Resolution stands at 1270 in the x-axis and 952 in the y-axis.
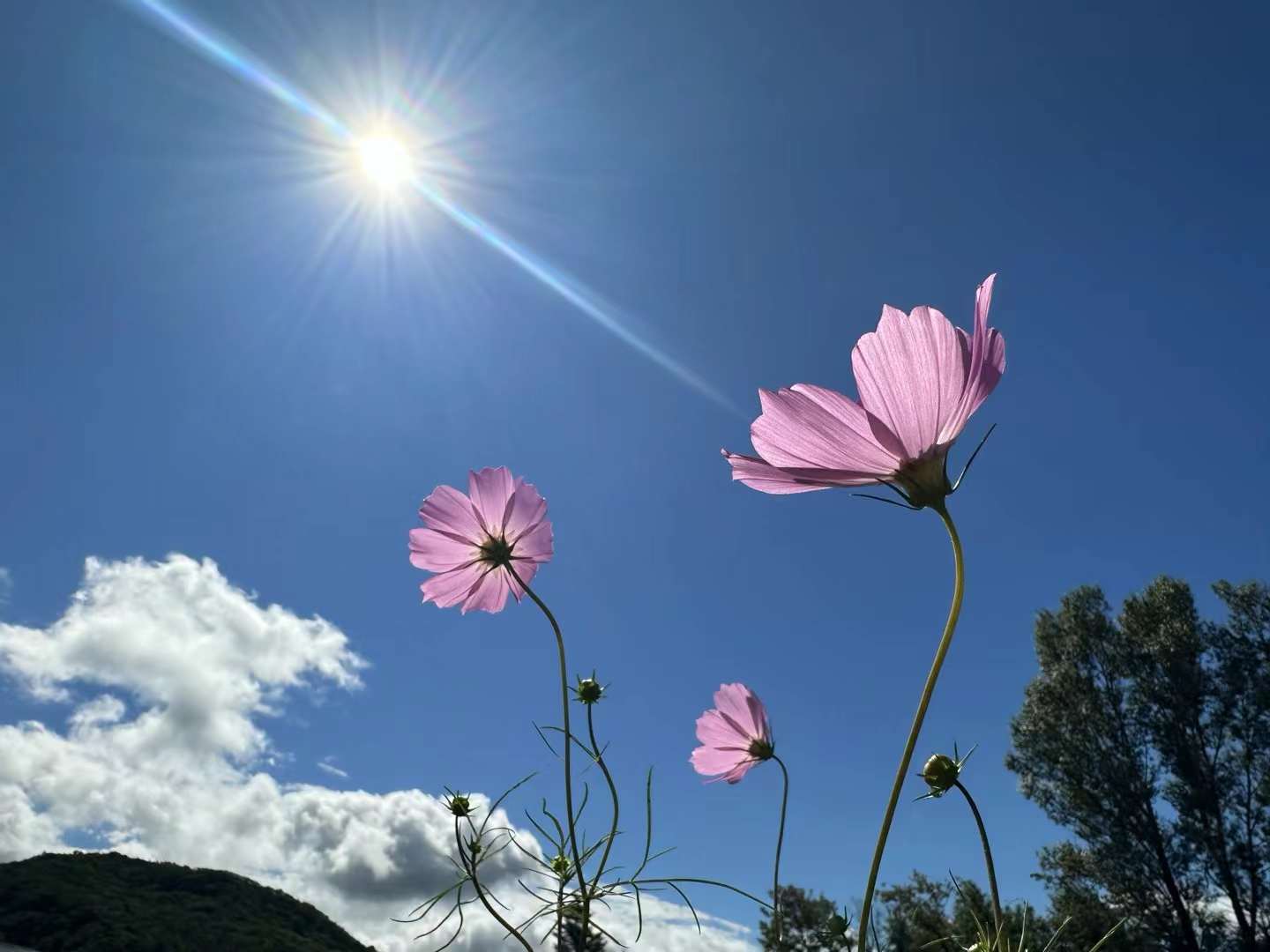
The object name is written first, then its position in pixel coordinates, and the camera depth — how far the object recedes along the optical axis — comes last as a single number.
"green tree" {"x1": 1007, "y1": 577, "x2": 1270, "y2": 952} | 10.72
